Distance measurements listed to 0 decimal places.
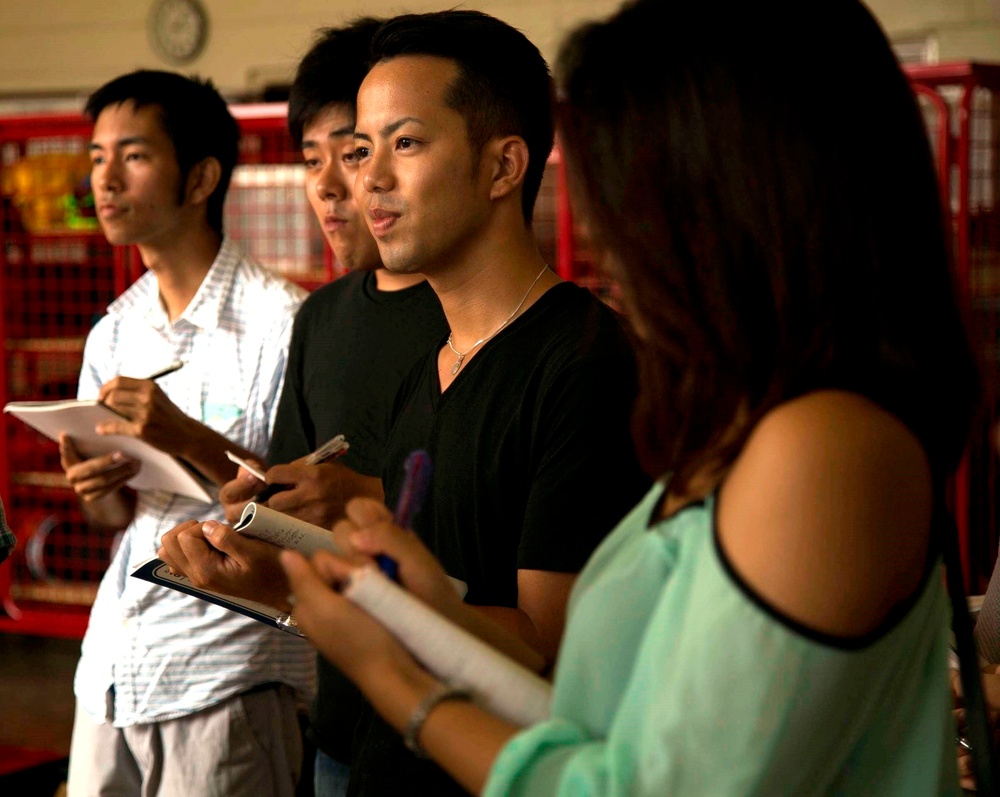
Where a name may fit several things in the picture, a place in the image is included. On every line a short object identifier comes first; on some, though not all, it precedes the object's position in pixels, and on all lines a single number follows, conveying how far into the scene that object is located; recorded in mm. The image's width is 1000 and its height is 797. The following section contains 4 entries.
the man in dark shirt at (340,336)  1891
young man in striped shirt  2238
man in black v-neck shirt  1352
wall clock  8758
